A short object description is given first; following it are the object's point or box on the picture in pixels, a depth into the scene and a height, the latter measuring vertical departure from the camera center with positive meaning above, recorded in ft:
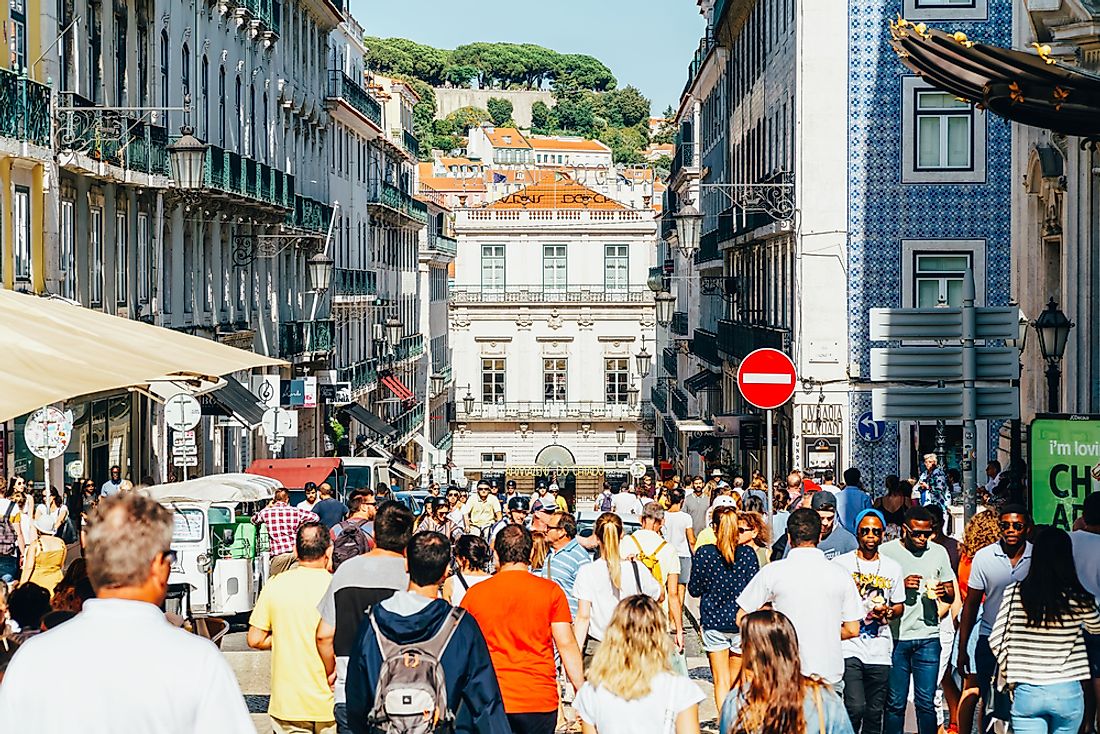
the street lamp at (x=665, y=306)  224.94 +3.06
